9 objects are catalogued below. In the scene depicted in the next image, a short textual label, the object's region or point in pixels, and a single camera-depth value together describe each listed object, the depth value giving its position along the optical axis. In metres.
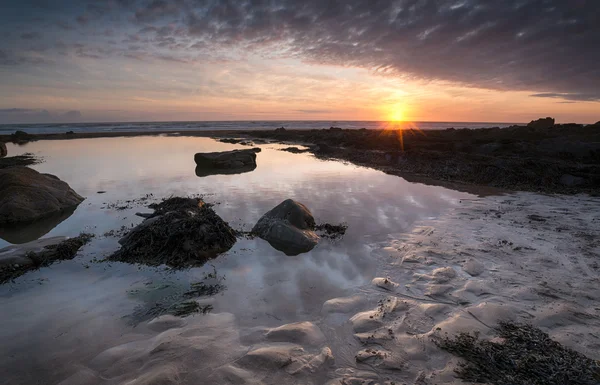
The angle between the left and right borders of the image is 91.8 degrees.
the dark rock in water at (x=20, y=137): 38.80
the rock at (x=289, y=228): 6.92
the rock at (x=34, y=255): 5.56
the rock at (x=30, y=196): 8.49
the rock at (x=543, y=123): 35.44
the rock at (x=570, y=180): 12.23
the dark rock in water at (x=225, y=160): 17.97
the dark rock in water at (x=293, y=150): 26.48
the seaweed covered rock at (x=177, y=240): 6.22
